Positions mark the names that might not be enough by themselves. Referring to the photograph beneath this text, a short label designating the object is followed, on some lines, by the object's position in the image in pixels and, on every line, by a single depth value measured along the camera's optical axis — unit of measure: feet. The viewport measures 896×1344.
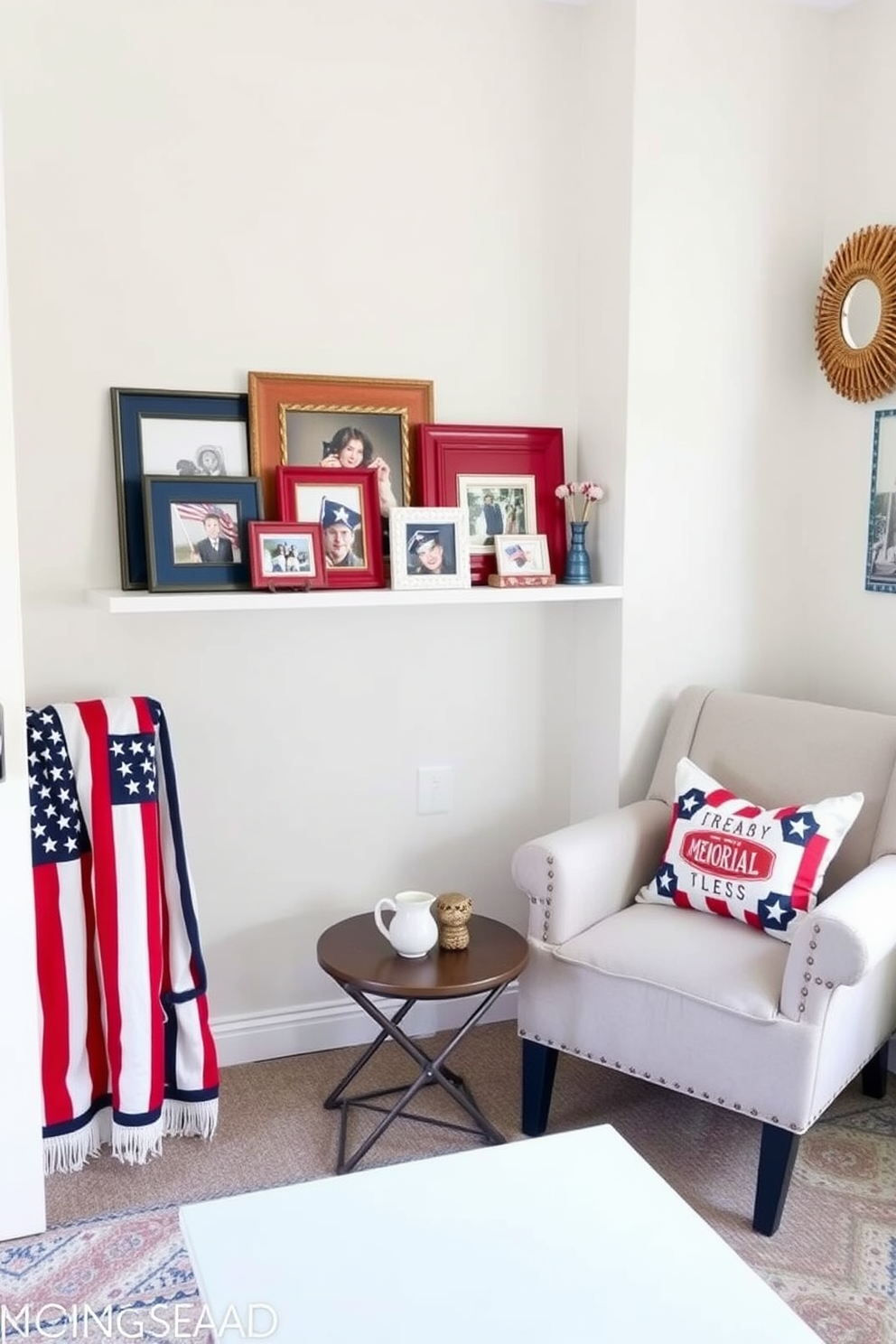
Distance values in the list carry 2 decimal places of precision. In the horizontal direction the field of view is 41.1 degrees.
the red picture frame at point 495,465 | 9.64
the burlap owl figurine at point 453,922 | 8.59
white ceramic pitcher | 8.36
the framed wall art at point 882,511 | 9.78
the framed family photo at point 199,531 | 8.56
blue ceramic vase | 9.93
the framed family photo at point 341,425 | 9.11
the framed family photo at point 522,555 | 9.67
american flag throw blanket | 8.02
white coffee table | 4.82
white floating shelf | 8.16
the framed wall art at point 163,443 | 8.68
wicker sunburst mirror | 9.41
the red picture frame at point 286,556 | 8.71
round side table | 7.99
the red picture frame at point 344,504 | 9.02
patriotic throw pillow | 8.25
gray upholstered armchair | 7.41
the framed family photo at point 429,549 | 9.19
